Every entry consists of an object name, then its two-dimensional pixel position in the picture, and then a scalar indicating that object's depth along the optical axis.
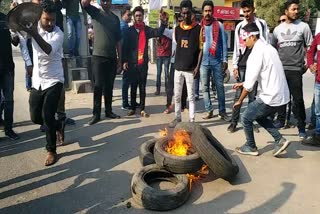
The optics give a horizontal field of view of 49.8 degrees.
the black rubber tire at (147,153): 4.67
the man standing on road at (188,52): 6.11
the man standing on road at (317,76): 5.59
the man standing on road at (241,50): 6.08
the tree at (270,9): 25.73
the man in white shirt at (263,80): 4.71
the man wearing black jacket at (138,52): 7.31
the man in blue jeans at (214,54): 6.93
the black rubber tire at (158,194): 3.68
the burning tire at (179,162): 4.22
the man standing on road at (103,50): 6.67
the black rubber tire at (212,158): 4.12
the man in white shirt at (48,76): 4.69
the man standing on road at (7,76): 5.76
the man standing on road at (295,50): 5.85
